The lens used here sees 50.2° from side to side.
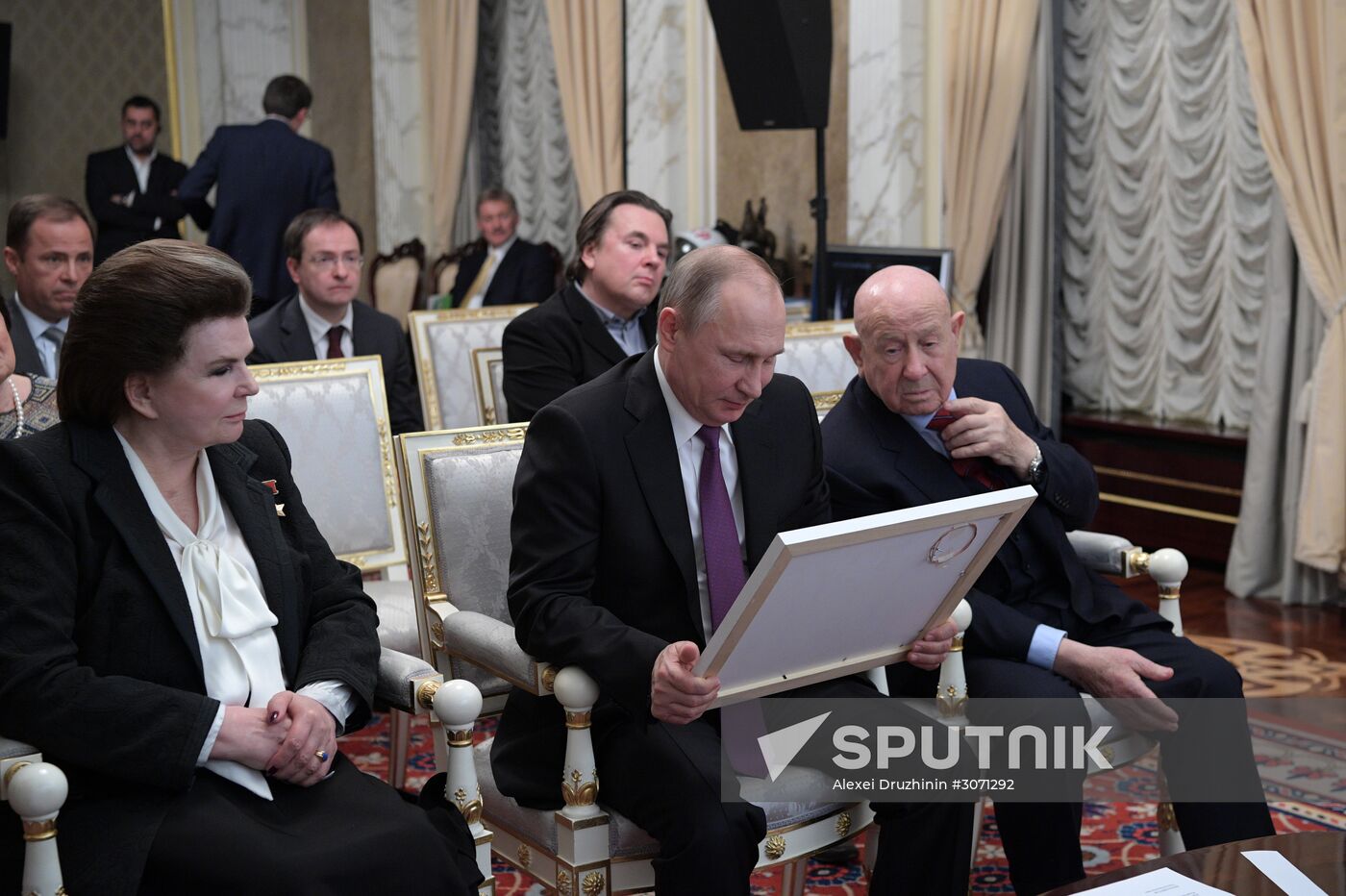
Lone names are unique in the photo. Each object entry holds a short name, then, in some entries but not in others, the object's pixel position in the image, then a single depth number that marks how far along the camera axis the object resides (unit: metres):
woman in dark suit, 1.79
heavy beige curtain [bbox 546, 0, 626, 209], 7.57
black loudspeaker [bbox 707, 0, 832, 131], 5.13
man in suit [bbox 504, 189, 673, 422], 3.73
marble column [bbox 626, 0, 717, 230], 7.04
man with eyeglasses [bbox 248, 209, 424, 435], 4.13
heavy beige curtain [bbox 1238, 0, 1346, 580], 4.65
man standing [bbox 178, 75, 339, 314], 6.87
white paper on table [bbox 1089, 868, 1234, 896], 1.76
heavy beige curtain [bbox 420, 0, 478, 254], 8.78
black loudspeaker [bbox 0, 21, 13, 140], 8.91
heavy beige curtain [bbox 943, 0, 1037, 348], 5.65
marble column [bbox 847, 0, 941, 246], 5.91
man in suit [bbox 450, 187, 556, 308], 7.27
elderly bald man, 2.51
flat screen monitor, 5.11
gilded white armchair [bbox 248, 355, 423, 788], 3.19
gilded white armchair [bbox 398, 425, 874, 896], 2.08
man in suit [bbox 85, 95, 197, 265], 8.15
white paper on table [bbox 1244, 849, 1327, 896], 1.78
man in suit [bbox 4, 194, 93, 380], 3.69
